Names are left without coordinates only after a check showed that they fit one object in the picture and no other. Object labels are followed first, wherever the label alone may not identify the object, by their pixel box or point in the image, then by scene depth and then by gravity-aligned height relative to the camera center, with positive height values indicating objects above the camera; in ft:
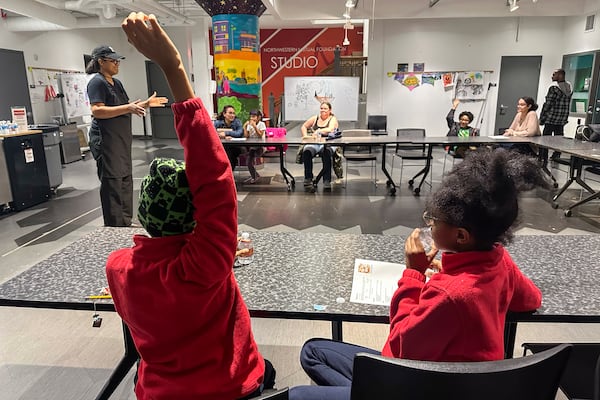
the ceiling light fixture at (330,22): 32.50 +6.21
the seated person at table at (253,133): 21.17 -1.63
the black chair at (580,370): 4.36 -2.96
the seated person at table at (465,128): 21.52 -1.52
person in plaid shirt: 23.43 -0.51
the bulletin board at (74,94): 29.40 +0.53
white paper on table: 4.43 -2.04
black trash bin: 16.06 -2.62
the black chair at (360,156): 19.83 -2.68
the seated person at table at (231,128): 20.56 -1.37
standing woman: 11.01 -0.84
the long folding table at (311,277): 4.19 -2.03
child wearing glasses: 3.00 -1.33
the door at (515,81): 31.50 +1.28
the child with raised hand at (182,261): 2.89 -1.11
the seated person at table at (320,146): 20.28 -2.23
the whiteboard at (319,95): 31.83 +0.34
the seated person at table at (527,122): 20.13 -1.15
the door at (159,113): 37.63 -1.08
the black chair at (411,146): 19.60 -2.39
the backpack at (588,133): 17.86 -1.52
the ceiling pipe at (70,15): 23.49 +5.41
